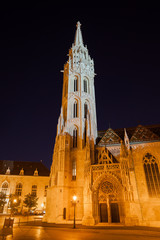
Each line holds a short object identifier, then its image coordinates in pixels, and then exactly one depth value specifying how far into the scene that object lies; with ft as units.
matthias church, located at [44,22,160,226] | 63.46
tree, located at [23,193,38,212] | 112.68
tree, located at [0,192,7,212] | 120.65
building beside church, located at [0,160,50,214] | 144.05
